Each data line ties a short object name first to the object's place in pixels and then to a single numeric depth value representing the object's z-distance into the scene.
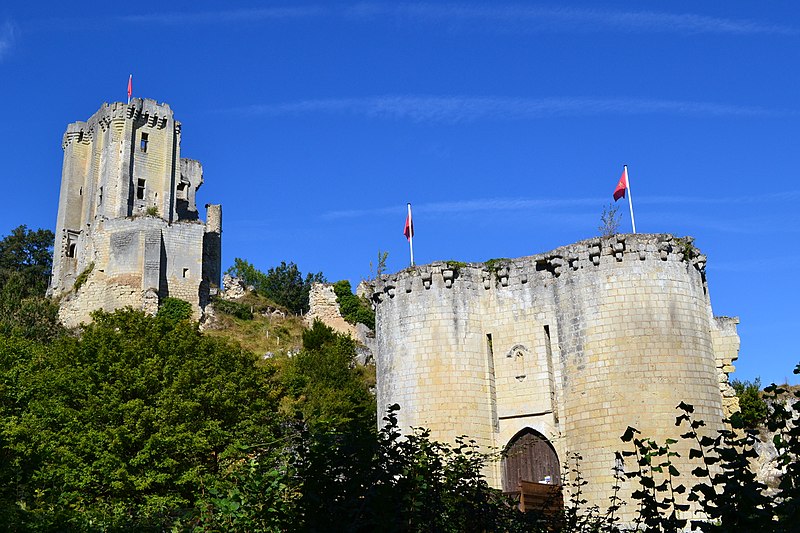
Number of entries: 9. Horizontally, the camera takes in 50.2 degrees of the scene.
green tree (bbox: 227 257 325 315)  65.00
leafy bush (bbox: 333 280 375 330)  53.97
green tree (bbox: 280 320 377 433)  34.78
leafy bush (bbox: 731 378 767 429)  25.39
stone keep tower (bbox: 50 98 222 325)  52.09
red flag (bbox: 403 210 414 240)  24.80
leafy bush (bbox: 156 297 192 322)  50.83
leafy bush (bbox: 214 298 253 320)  55.16
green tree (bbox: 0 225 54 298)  66.94
